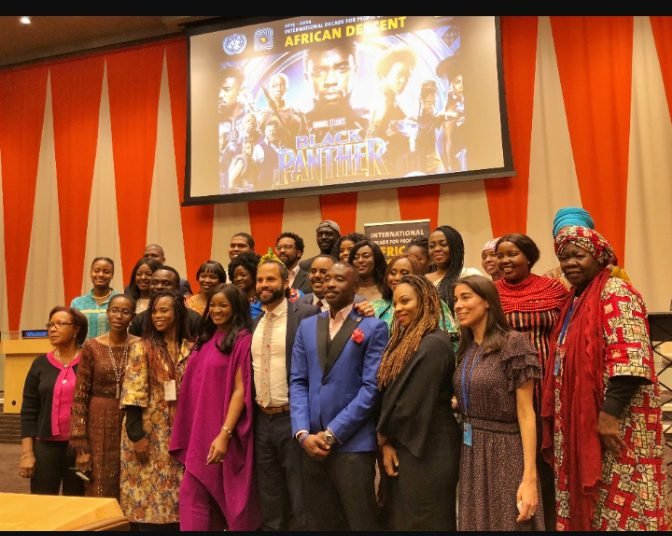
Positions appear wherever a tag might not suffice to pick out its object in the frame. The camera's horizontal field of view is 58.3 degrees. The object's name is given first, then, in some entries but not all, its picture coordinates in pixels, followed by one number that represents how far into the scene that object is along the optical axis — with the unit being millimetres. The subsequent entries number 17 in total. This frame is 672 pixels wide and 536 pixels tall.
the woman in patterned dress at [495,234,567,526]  2641
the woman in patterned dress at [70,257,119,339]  4484
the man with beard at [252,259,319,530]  2885
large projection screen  6582
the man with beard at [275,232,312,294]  4883
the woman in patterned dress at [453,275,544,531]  2293
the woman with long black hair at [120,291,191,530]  3158
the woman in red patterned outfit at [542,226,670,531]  2227
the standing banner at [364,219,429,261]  4891
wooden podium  5988
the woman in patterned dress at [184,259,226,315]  4105
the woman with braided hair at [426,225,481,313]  3637
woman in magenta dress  2957
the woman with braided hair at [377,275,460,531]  2453
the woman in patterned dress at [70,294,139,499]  3288
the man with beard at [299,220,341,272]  5172
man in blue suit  2607
